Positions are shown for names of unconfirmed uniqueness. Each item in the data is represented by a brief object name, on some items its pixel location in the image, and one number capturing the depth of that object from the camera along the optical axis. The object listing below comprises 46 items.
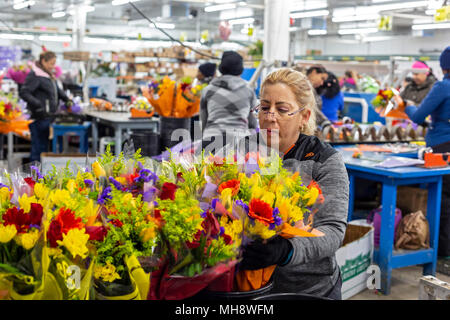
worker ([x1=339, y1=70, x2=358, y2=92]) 11.62
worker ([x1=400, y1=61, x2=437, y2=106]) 6.23
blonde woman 1.55
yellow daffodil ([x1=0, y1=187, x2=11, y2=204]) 1.14
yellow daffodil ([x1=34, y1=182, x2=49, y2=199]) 1.16
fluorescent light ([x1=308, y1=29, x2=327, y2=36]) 21.89
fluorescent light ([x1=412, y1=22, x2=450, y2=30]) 17.50
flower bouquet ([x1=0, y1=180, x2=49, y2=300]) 0.90
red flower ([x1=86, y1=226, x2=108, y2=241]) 1.03
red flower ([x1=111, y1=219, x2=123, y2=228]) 1.08
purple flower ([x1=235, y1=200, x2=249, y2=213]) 1.13
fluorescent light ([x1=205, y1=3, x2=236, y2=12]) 15.55
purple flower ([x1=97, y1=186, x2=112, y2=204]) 1.21
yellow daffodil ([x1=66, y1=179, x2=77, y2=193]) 1.23
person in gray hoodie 4.30
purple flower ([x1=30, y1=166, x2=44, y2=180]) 1.37
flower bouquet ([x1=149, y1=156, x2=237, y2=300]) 1.04
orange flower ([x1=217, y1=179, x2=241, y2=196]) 1.21
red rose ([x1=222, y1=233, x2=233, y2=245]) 1.08
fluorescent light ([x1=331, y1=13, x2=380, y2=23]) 14.64
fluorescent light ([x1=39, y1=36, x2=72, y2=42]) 23.62
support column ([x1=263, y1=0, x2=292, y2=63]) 5.72
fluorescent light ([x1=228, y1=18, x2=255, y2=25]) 19.68
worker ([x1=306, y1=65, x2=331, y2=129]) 5.56
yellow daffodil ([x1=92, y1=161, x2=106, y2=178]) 1.36
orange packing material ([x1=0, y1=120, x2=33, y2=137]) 4.51
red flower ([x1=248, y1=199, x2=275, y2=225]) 1.11
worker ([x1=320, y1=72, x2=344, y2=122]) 5.97
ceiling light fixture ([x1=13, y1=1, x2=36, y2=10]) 15.64
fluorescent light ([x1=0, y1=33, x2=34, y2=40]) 20.30
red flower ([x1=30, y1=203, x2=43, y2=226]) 0.99
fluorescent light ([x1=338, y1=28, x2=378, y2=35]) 20.42
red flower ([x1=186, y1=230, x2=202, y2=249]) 1.06
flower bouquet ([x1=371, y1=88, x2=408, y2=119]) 4.56
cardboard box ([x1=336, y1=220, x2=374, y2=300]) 3.29
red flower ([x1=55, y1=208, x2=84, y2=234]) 0.99
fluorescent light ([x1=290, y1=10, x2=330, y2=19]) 15.89
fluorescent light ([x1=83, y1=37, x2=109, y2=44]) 23.72
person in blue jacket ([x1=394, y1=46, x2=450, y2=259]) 4.02
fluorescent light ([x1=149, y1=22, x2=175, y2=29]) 23.13
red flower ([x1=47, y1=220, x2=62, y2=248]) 0.95
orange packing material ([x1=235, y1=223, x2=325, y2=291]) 1.17
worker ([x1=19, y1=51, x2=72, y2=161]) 6.46
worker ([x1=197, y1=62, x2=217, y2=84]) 6.13
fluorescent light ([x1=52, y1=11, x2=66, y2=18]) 19.76
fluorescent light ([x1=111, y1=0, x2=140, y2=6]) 12.56
